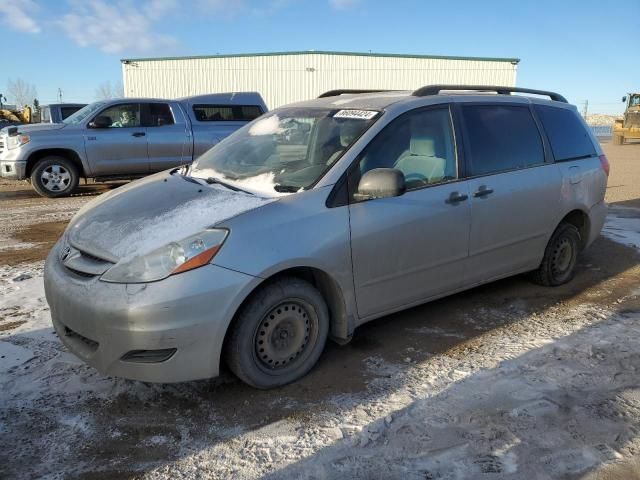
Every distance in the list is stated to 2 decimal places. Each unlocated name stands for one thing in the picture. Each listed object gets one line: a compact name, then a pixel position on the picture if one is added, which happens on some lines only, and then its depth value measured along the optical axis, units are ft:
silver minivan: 9.23
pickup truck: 32.50
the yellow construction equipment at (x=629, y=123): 95.30
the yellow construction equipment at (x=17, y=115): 84.13
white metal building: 102.53
